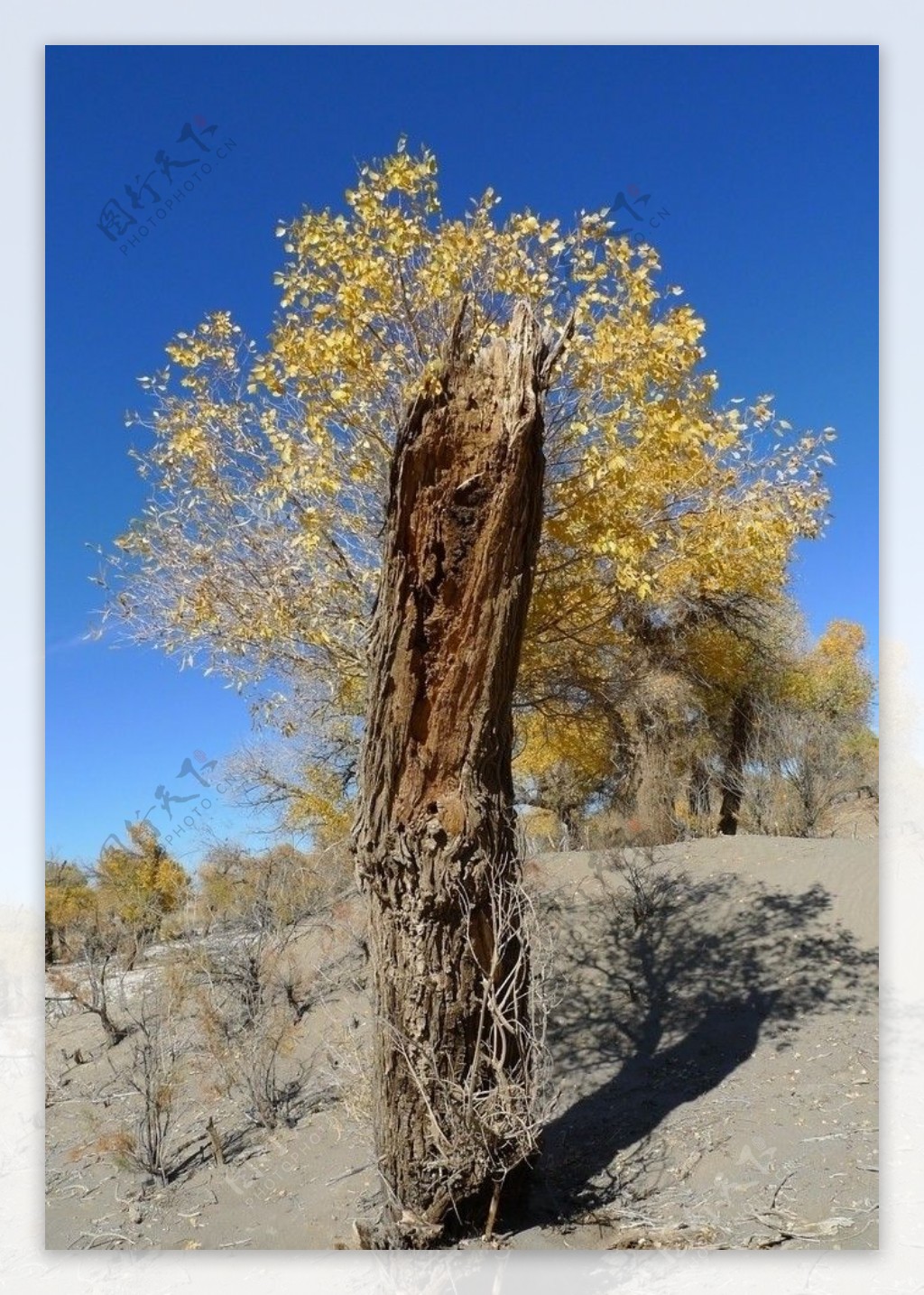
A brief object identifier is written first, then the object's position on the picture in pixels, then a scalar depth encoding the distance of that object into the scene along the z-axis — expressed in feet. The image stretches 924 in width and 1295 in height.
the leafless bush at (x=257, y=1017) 16.08
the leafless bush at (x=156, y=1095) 14.20
